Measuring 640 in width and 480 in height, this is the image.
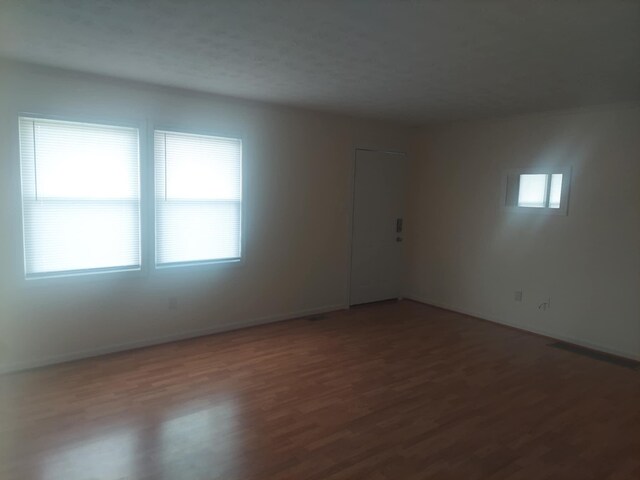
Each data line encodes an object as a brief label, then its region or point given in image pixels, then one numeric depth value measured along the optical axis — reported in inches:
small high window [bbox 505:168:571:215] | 180.9
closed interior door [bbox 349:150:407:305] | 224.5
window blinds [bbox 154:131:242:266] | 164.1
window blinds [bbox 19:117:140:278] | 138.0
